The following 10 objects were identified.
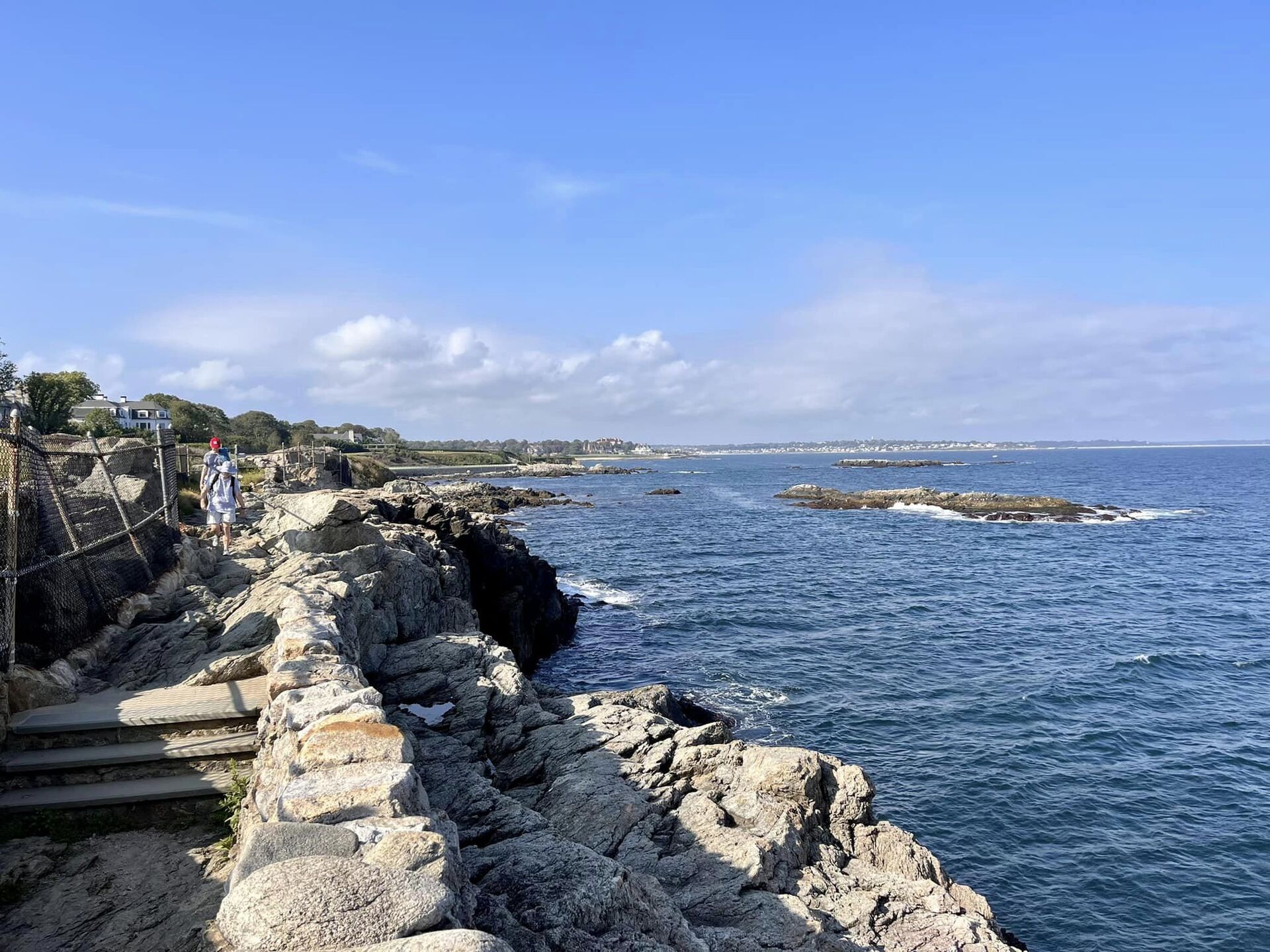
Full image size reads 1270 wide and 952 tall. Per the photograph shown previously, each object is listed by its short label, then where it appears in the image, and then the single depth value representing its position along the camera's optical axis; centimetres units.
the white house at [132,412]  9512
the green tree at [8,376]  4953
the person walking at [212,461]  1750
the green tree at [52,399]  5781
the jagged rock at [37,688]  864
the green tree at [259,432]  11029
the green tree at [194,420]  8631
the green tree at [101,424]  6133
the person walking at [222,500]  1811
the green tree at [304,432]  12546
